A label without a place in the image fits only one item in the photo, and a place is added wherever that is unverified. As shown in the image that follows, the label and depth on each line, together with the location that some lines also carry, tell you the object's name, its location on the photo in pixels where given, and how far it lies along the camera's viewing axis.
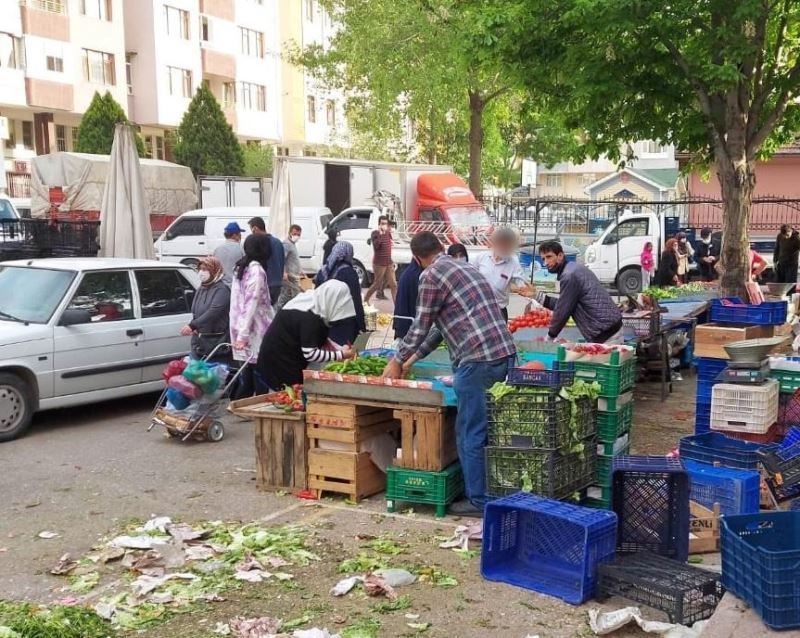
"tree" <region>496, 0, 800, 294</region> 11.32
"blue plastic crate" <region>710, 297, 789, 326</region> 9.70
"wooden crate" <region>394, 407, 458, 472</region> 6.61
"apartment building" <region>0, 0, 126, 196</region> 37.34
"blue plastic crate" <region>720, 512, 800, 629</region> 4.03
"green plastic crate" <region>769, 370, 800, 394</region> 7.85
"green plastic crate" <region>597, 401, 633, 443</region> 6.53
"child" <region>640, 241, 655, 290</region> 23.05
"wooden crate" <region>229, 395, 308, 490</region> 7.20
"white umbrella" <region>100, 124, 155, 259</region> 12.28
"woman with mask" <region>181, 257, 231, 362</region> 9.62
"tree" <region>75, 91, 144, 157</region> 38.22
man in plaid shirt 6.35
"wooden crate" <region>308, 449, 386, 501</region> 6.93
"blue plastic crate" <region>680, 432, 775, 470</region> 6.41
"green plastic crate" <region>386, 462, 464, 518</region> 6.59
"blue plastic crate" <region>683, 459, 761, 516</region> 6.08
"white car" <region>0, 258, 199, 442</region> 8.85
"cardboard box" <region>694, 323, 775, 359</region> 8.71
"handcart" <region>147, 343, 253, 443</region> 8.66
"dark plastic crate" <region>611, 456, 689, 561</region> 5.68
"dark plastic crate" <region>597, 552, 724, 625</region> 4.83
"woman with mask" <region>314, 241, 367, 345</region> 10.16
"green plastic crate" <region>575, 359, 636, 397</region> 6.57
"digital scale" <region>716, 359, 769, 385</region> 7.43
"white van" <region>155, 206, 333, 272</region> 24.03
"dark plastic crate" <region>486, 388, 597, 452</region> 5.86
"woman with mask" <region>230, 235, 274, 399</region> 9.34
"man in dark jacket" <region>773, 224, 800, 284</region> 19.48
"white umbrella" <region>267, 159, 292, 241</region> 16.66
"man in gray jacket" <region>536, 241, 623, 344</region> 8.60
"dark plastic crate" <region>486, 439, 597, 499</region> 5.86
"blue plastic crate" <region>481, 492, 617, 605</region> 5.18
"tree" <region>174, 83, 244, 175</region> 42.19
